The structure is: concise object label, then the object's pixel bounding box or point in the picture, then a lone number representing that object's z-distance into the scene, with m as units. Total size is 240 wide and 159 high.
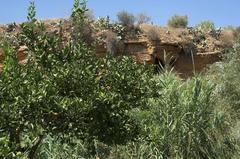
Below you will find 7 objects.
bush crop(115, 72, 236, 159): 8.71
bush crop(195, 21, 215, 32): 25.96
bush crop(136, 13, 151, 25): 25.08
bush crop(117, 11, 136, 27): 23.41
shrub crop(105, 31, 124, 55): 21.42
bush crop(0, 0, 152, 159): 4.48
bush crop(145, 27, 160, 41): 22.62
